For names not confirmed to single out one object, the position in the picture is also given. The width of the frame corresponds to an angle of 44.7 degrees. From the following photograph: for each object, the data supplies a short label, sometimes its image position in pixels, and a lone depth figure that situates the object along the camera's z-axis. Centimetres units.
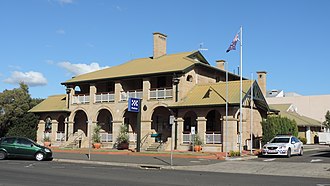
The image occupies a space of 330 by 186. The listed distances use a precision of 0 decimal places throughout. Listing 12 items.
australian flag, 2992
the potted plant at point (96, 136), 4003
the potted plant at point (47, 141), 4450
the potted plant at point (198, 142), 3317
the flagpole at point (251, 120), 3391
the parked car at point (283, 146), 2808
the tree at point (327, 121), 6897
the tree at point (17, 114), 4703
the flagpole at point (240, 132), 2930
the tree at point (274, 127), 3638
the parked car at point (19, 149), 2492
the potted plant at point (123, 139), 3850
